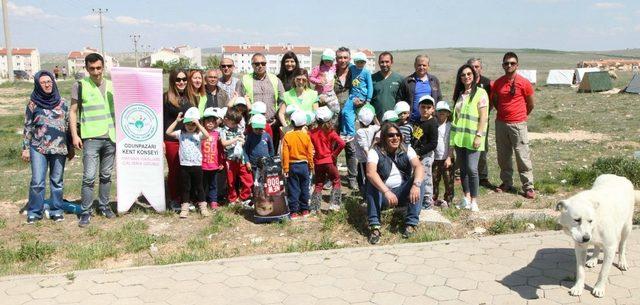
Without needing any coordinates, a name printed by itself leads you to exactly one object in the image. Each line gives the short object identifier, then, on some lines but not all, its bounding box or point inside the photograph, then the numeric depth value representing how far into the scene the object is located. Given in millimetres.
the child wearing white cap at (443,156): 6664
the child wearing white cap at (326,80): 7359
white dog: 3955
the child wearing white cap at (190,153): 6442
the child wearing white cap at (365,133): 6484
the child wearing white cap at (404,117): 6180
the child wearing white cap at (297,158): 6371
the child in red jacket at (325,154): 6586
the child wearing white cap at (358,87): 7238
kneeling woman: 5695
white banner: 6586
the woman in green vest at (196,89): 6691
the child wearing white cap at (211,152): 6605
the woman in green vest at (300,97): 7043
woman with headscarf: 6262
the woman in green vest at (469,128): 6609
